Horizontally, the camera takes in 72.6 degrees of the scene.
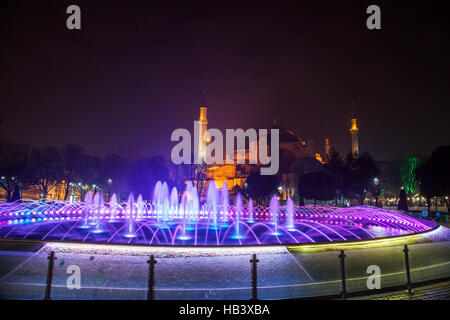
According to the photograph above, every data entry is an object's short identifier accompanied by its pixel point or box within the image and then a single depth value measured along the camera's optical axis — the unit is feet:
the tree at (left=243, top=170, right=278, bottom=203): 163.53
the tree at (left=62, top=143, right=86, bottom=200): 152.65
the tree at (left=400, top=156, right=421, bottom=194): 196.85
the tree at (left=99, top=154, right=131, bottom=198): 185.63
